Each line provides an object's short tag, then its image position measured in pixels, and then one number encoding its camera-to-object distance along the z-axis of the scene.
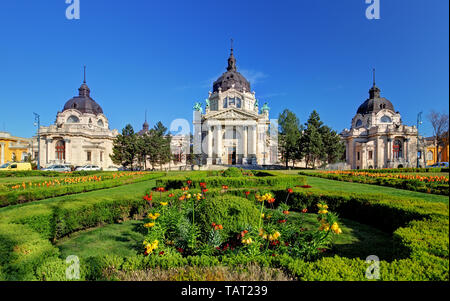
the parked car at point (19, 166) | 27.22
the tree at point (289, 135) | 37.56
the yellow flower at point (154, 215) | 3.63
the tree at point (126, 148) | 35.09
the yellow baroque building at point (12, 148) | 45.21
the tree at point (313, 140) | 34.47
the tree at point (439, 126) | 40.70
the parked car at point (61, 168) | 29.23
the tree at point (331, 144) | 35.72
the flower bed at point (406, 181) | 10.32
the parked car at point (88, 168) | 31.37
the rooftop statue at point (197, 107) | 50.72
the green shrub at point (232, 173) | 15.31
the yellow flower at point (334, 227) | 2.90
